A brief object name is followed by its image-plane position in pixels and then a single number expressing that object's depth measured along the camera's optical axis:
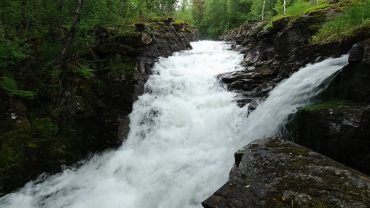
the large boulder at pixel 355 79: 6.27
